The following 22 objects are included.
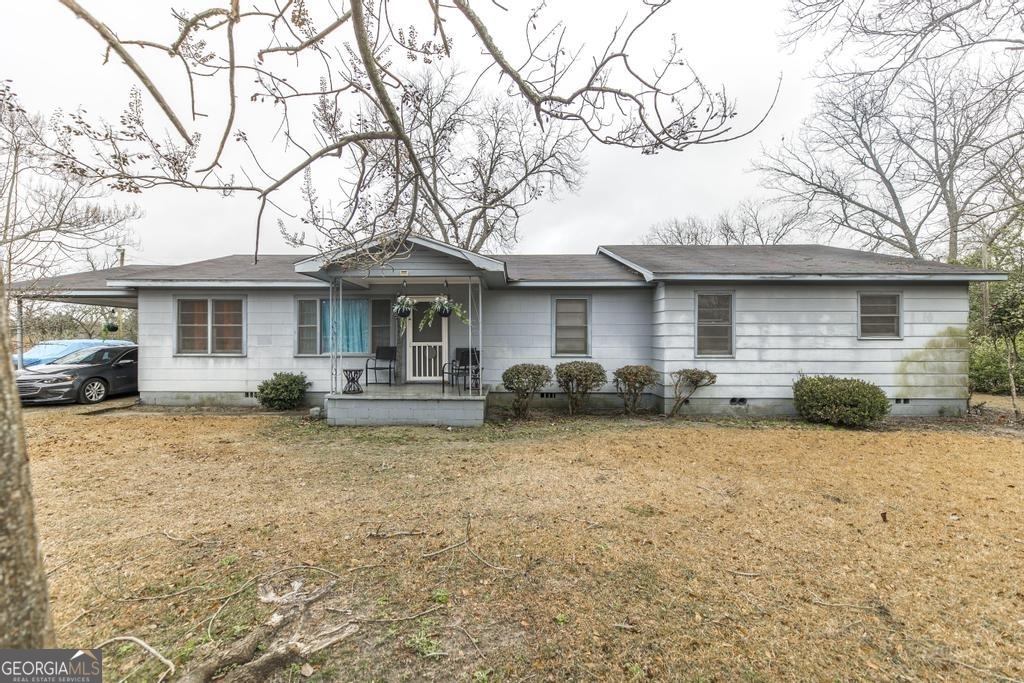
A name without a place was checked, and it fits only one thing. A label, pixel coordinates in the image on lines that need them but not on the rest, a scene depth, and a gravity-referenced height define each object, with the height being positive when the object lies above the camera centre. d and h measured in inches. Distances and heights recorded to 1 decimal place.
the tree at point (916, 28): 262.7 +194.7
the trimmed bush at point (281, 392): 364.2 -37.8
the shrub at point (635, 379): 345.4 -27.6
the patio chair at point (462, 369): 354.3 -19.4
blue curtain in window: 381.7 +18.7
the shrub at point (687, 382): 342.0 -30.5
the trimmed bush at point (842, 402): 305.1 -42.5
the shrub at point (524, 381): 340.2 -28.1
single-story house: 340.5 +16.9
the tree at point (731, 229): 1075.5 +308.2
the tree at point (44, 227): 357.4 +105.9
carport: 359.6 +51.9
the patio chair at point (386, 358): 372.8 -10.3
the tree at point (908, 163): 303.3 +237.1
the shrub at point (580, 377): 345.1 -25.4
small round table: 338.3 -27.5
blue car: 531.5 +2.9
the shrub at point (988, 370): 464.4 -30.8
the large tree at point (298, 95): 103.7 +67.5
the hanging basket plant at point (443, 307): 286.0 +28.0
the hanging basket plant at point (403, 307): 326.6 +31.1
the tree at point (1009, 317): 314.7 +18.5
